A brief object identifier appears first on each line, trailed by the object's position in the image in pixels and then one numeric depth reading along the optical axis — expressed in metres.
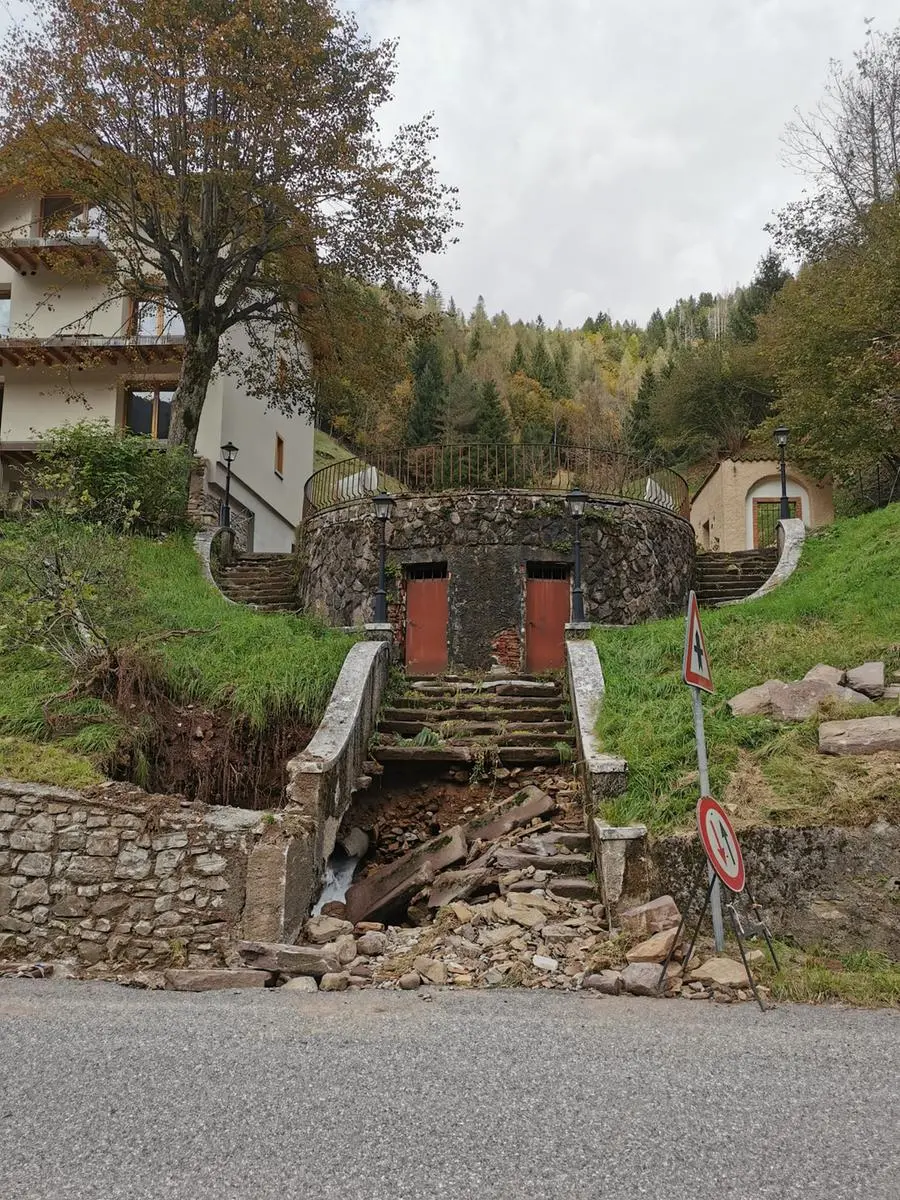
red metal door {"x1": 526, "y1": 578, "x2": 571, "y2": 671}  13.20
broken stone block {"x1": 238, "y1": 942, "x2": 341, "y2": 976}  5.79
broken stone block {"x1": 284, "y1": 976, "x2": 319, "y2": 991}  5.57
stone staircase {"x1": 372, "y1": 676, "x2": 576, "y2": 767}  9.20
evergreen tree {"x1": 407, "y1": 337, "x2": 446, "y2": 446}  37.75
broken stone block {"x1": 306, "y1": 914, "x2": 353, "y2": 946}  6.59
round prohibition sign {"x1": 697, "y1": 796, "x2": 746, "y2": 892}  4.85
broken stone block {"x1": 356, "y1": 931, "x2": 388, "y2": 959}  6.19
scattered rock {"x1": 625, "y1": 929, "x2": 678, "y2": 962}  5.51
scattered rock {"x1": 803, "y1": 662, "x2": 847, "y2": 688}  8.09
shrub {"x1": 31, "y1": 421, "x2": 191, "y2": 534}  15.38
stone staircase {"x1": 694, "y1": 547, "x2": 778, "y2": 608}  15.46
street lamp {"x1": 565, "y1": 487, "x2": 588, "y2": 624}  11.66
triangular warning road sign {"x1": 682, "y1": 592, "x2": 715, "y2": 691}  5.77
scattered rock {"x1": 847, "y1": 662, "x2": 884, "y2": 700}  7.77
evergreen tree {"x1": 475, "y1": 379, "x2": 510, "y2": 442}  32.72
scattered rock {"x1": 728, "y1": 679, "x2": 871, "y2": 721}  7.56
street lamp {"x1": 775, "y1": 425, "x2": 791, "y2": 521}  17.05
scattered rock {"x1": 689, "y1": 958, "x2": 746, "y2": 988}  5.16
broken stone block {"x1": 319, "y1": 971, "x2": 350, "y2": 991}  5.57
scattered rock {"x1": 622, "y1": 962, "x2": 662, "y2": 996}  5.13
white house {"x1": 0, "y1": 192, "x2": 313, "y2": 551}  20.52
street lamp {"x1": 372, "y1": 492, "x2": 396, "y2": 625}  11.42
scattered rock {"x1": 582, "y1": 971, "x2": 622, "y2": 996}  5.25
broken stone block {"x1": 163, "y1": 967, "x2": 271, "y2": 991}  5.62
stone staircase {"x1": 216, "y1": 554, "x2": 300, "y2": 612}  15.53
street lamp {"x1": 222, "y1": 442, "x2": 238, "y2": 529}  18.40
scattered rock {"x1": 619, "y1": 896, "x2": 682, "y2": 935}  5.90
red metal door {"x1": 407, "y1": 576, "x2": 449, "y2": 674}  13.36
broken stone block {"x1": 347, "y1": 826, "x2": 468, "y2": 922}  7.25
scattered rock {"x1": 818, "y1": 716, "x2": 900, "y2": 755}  6.70
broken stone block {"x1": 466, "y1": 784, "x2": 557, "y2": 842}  7.96
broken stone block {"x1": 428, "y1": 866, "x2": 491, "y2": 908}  6.94
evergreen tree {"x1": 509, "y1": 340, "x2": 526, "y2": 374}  50.56
